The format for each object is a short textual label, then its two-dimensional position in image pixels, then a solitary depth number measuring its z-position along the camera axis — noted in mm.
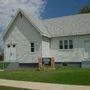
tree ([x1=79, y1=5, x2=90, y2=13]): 34032
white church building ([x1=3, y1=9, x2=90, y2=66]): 16433
